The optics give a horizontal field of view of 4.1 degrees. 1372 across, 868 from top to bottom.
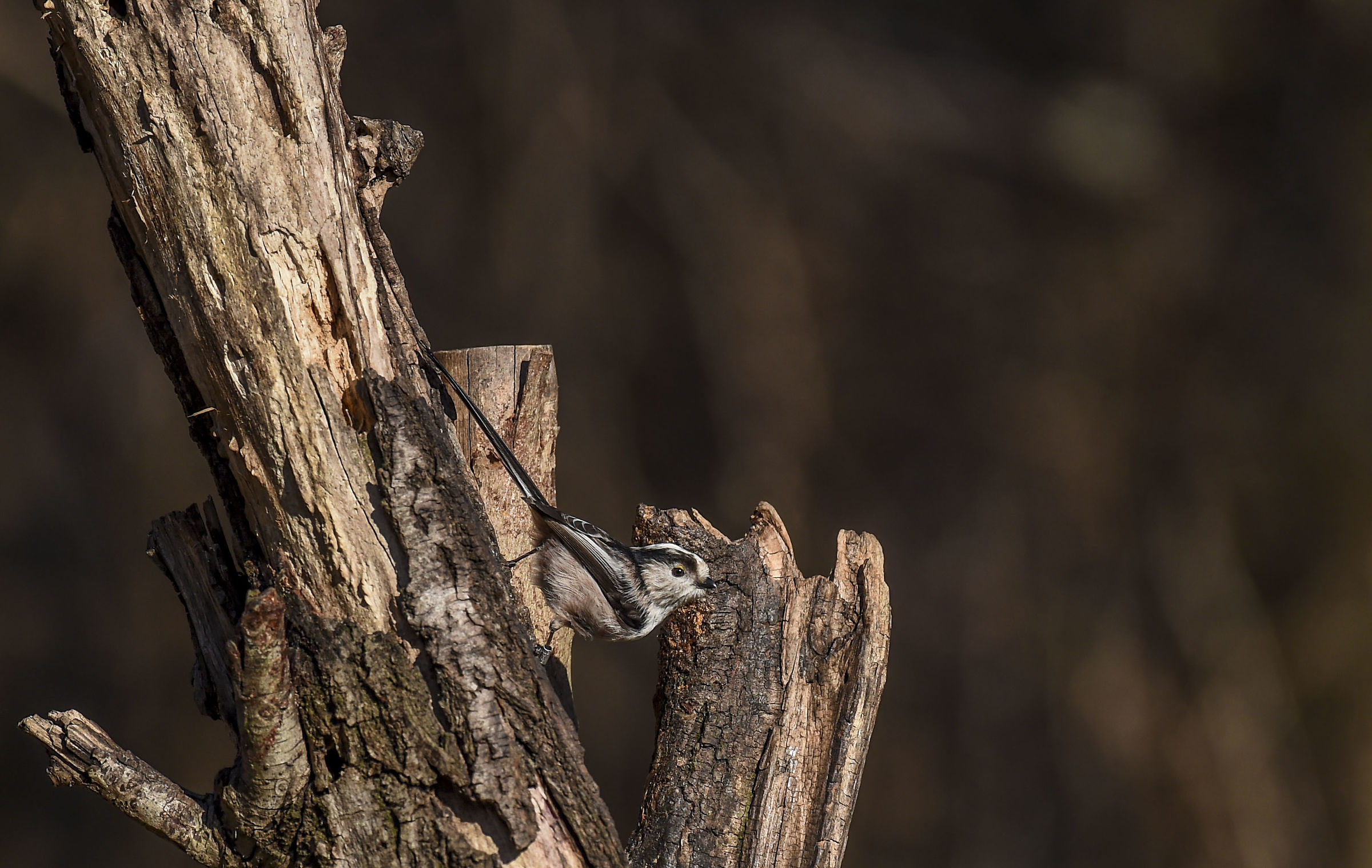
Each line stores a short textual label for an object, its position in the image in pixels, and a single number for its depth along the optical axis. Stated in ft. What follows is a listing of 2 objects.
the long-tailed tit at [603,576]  22.62
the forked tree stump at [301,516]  22.28
